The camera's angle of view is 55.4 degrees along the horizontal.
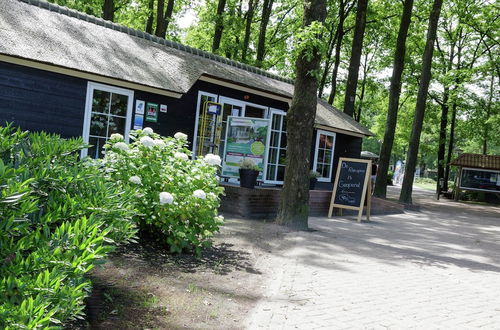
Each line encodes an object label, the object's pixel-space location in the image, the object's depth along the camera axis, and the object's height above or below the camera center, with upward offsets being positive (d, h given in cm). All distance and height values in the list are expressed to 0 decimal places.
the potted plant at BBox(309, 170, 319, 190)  1473 -48
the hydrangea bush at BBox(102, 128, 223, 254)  604 -51
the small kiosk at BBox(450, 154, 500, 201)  3084 +37
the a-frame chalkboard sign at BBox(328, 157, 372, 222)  1324 -51
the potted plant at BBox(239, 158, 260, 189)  1155 -46
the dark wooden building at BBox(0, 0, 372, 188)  990 +148
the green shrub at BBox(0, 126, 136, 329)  229 -55
